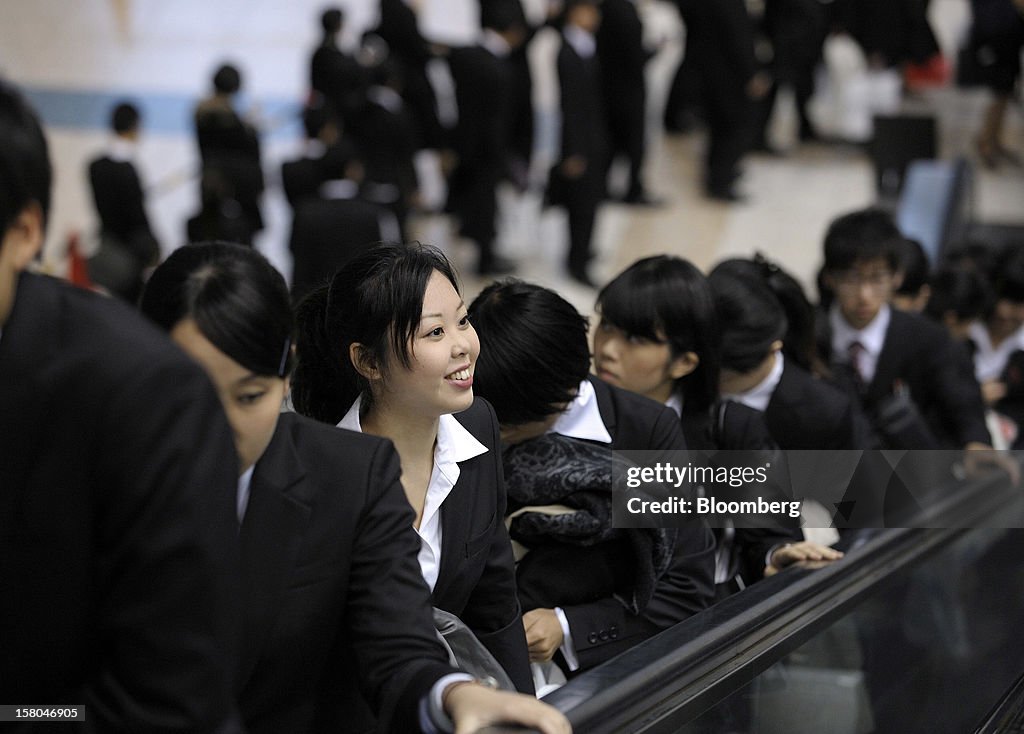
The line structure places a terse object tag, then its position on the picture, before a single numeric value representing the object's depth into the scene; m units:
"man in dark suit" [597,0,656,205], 8.81
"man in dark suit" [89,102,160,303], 6.33
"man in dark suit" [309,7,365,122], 8.22
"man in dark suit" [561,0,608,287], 8.19
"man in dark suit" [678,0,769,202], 9.30
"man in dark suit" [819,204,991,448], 3.94
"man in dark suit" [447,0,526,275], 8.28
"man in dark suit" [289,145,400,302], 6.27
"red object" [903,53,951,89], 11.27
